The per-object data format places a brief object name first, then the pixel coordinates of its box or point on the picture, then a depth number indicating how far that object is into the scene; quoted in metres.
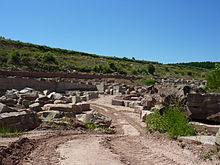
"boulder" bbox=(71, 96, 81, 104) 19.46
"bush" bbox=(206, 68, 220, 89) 30.23
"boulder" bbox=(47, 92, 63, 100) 18.69
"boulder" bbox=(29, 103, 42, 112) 13.41
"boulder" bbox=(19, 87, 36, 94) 19.50
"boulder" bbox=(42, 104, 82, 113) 13.98
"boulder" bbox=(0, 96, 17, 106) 14.67
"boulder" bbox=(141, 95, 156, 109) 14.85
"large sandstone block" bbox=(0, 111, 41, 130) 8.43
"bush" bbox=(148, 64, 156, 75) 64.75
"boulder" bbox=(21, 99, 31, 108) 14.80
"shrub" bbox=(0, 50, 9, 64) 39.38
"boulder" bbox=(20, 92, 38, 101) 16.80
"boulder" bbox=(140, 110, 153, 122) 12.16
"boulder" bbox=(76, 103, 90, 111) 15.73
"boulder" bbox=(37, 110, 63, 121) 10.94
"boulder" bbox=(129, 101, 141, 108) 18.59
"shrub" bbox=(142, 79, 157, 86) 40.94
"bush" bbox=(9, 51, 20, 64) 39.07
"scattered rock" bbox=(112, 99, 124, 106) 19.98
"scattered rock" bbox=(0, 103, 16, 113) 9.42
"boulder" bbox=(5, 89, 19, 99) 16.90
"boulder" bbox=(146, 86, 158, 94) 23.56
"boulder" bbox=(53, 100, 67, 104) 16.59
